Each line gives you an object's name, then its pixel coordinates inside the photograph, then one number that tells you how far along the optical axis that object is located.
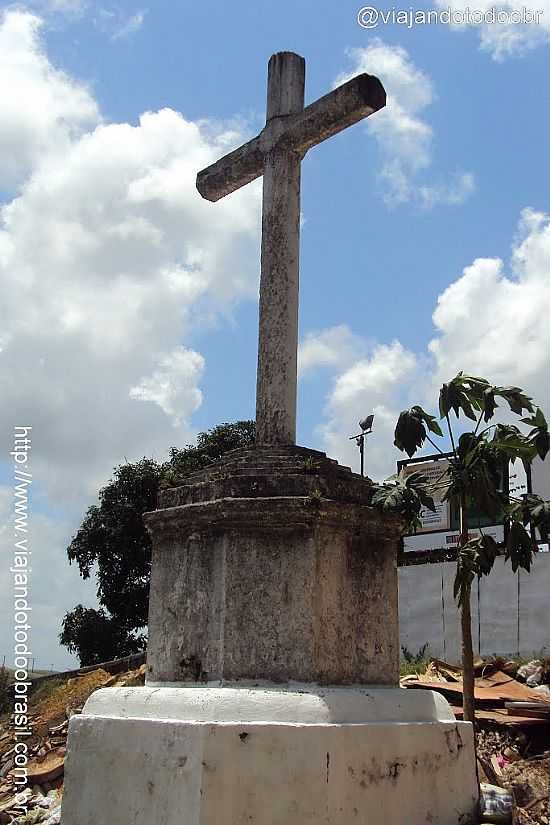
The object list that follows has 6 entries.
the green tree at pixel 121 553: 20.27
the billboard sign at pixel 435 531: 16.95
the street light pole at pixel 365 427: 17.25
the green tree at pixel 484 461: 5.20
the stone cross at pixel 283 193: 4.75
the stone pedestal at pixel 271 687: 3.58
